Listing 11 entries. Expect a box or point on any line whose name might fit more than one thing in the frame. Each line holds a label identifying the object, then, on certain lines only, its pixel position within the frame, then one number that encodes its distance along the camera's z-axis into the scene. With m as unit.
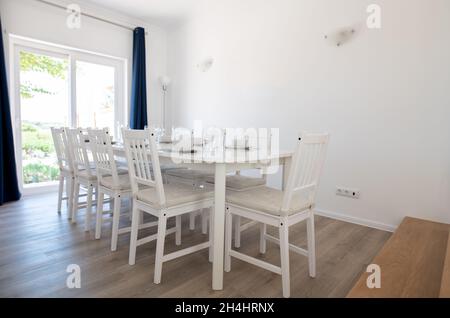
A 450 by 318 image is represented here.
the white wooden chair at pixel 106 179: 2.10
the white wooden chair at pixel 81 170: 2.45
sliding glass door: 3.58
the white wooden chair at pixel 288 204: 1.53
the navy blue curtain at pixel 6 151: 3.16
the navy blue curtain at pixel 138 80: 4.39
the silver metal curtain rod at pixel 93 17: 3.53
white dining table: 1.59
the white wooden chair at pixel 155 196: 1.67
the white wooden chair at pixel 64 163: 2.79
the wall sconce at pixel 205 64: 4.12
